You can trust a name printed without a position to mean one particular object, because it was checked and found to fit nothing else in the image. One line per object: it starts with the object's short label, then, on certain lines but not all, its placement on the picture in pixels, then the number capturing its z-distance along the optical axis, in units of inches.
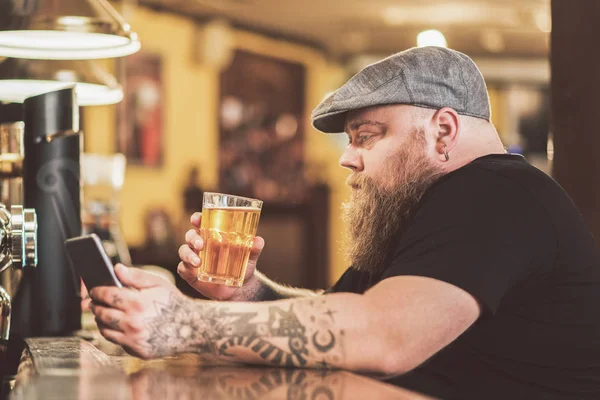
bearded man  51.3
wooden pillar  95.9
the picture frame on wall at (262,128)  337.4
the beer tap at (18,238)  63.8
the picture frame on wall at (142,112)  286.7
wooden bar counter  41.4
